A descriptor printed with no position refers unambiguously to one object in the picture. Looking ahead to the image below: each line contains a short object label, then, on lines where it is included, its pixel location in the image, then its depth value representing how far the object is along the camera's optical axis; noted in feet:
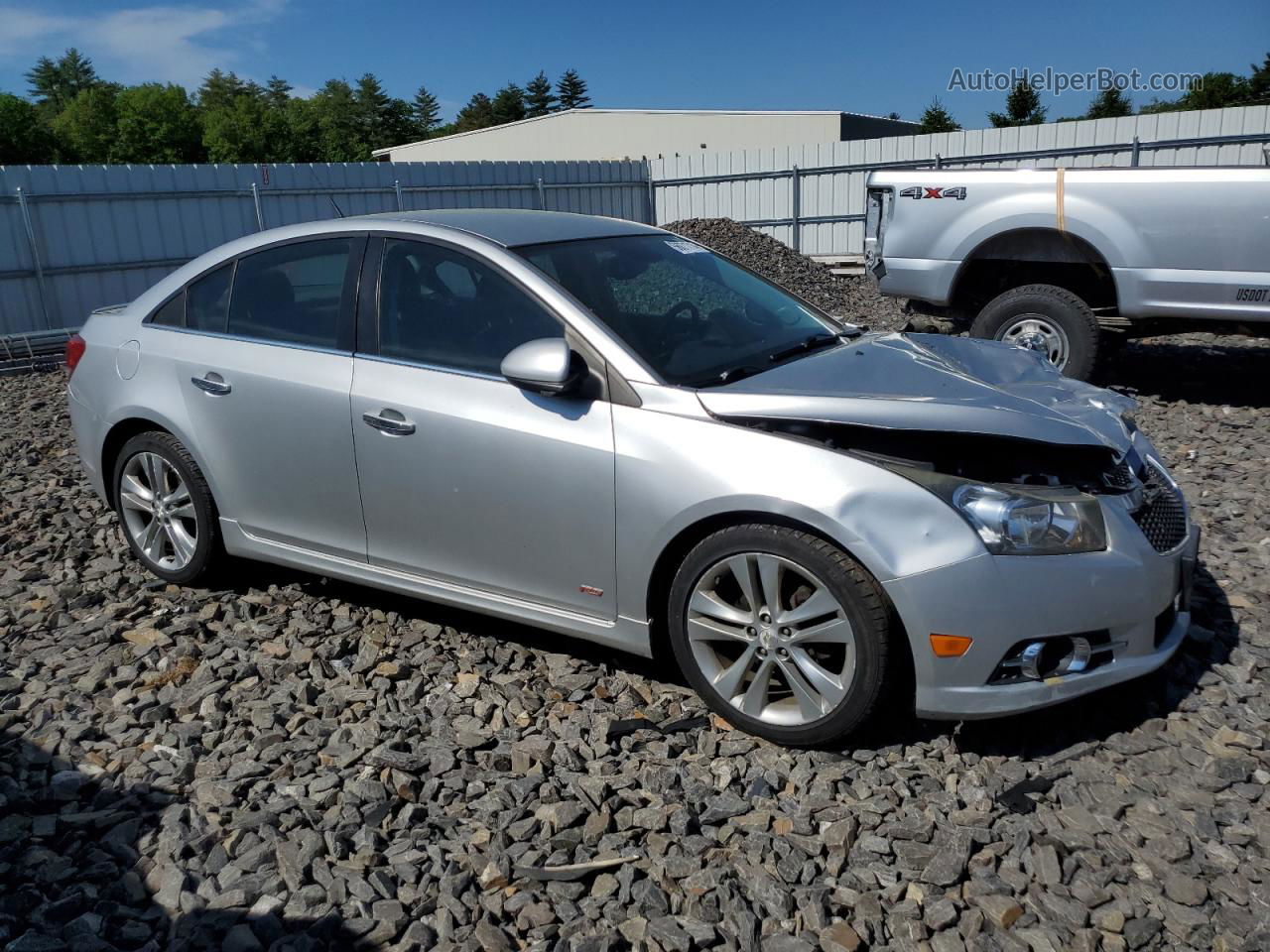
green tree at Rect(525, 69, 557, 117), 356.79
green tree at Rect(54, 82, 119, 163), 287.07
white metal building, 158.92
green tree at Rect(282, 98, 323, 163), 286.66
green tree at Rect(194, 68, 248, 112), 402.31
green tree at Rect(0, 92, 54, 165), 249.96
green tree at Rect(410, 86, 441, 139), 383.86
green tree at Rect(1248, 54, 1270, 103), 166.61
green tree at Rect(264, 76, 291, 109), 416.20
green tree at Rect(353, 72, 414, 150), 353.31
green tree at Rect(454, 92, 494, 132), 341.62
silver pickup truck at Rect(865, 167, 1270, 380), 22.85
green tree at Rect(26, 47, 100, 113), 435.53
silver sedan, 10.02
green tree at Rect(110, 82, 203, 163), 280.92
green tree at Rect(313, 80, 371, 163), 298.15
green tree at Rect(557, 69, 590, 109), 365.20
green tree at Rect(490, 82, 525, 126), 345.72
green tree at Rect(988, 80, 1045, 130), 158.20
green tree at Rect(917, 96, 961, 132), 165.97
